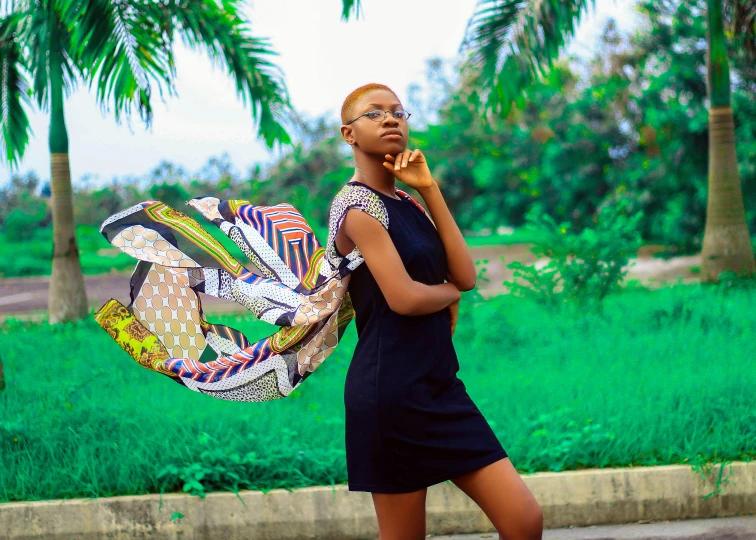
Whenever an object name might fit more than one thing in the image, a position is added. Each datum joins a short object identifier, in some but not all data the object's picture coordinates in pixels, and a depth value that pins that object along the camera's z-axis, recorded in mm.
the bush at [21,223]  26234
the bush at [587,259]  8289
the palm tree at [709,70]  9703
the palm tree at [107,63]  8484
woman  2324
